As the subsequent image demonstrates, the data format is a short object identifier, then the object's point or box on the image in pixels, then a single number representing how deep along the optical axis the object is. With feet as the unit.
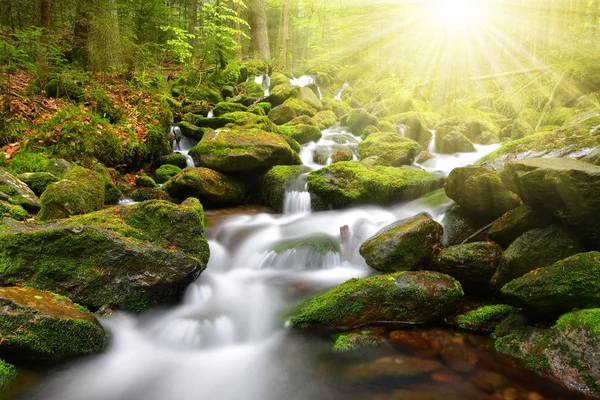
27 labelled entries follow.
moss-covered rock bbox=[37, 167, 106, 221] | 16.72
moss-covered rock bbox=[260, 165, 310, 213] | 27.09
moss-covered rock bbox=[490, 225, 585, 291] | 13.52
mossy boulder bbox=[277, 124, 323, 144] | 38.04
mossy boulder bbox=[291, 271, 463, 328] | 13.74
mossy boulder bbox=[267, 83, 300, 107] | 47.67
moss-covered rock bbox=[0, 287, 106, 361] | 9.88
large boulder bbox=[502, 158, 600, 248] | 12.54
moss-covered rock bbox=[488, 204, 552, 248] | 14.99
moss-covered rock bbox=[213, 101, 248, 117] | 40.04
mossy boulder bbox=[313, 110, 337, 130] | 45.12
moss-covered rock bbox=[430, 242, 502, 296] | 15.21
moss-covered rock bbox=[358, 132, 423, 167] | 30.94
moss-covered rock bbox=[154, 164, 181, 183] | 29.12
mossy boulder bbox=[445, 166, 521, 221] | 16.99
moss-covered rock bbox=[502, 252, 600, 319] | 11.15
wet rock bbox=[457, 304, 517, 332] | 13.42
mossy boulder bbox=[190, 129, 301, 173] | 27.61
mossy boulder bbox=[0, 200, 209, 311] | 12.46
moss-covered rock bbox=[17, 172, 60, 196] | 20.20
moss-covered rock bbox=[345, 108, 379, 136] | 43.46
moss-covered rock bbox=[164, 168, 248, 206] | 25.54
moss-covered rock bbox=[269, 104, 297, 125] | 42.24
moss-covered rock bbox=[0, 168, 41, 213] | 17.69
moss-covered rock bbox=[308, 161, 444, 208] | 24.29
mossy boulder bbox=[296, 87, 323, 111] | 50.31
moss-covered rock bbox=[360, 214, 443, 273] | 16.44
